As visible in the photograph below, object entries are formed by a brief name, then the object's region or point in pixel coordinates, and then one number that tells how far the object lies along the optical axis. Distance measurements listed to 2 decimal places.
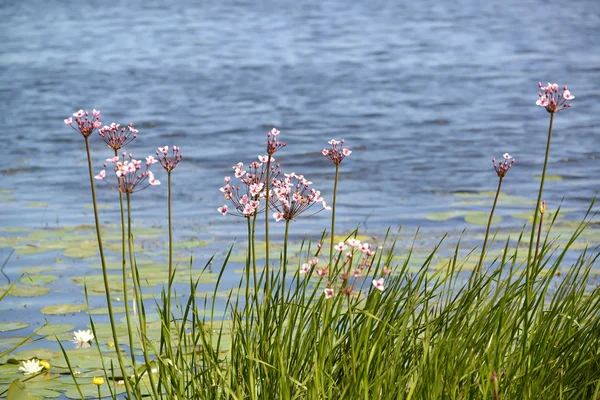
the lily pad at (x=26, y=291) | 10.17
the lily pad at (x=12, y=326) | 9.10
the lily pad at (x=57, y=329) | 8.88
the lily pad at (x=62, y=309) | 9.55
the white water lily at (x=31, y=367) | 6.91
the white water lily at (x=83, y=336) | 5.52
